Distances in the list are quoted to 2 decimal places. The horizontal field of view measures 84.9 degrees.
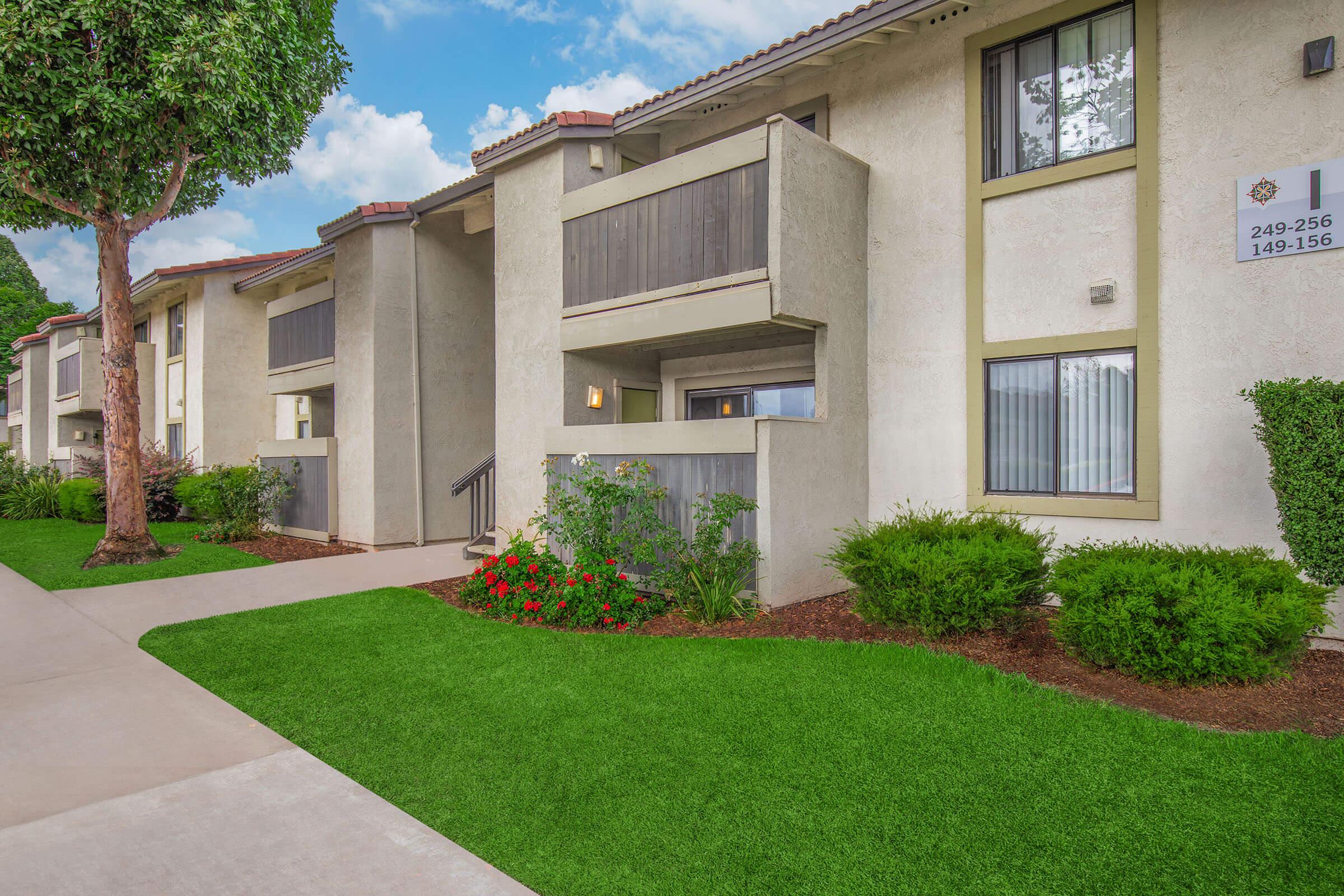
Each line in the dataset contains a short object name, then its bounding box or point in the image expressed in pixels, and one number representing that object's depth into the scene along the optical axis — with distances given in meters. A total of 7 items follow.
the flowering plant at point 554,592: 7.51
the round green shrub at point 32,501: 19.97
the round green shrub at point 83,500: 17.96
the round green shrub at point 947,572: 6.17
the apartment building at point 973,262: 6.55
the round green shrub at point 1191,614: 4.95
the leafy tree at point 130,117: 9.24
